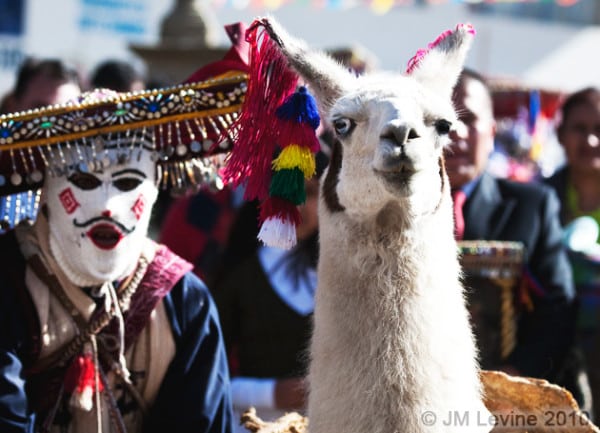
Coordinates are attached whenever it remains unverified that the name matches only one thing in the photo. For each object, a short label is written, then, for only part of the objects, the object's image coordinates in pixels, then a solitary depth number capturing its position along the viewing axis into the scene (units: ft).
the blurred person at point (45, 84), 32.32
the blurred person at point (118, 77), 39.24
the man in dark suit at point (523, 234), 27.50
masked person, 20.13
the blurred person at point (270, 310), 27.63
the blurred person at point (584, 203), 31.65
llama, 16.22
